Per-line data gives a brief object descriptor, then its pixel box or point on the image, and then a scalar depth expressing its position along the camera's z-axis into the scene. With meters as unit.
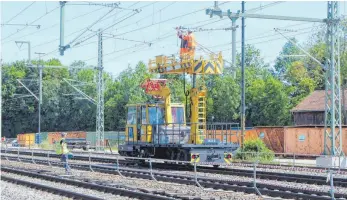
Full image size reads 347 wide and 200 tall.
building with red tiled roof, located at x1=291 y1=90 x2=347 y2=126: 55.59
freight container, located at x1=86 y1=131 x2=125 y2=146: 60.11
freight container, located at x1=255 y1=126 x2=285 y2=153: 39.97
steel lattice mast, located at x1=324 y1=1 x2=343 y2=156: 26.88
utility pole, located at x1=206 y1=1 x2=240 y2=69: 23.72
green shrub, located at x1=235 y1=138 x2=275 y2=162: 31.98
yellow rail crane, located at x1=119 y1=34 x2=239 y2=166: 25.64
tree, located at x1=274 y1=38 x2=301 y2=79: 114.08
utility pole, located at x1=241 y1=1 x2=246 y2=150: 33.59
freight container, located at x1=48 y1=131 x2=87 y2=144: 64.59
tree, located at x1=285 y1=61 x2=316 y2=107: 73.75
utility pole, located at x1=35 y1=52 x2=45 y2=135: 58.42
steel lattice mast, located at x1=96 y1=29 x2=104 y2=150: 46.28
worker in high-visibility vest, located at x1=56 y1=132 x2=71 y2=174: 23.78
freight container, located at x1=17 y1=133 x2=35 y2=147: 65.30
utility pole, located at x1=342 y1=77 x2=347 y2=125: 51.91
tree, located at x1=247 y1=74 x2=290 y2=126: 66.25
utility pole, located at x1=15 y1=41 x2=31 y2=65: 45.53
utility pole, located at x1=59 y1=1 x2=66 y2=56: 29.00
